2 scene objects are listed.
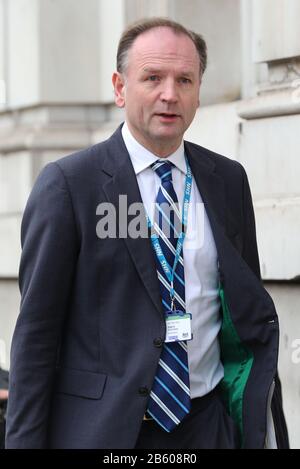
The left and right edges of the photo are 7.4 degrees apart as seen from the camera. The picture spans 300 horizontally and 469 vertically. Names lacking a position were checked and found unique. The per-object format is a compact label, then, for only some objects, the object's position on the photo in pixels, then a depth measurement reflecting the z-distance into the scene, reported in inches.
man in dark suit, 264.8
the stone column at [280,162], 414.7
